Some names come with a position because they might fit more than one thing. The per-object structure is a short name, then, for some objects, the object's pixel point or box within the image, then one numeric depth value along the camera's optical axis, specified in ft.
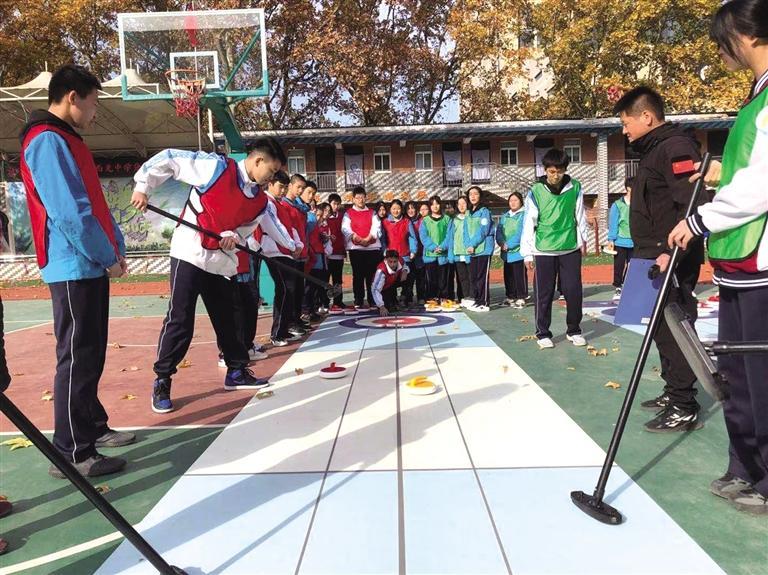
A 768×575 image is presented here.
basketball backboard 39.96
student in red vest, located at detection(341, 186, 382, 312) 28.50
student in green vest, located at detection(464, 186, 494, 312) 28.53
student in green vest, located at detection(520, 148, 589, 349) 18.30
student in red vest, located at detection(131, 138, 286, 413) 13.09
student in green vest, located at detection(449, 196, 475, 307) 29.22
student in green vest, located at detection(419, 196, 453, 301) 30.89
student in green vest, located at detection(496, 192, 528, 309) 29.60
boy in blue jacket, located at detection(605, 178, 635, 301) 31.12
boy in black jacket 10.76
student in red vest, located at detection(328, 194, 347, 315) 29.78
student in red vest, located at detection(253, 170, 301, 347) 20.35
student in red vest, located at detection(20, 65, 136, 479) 9.27
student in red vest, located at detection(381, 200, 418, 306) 30.63
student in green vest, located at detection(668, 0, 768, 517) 7.02
